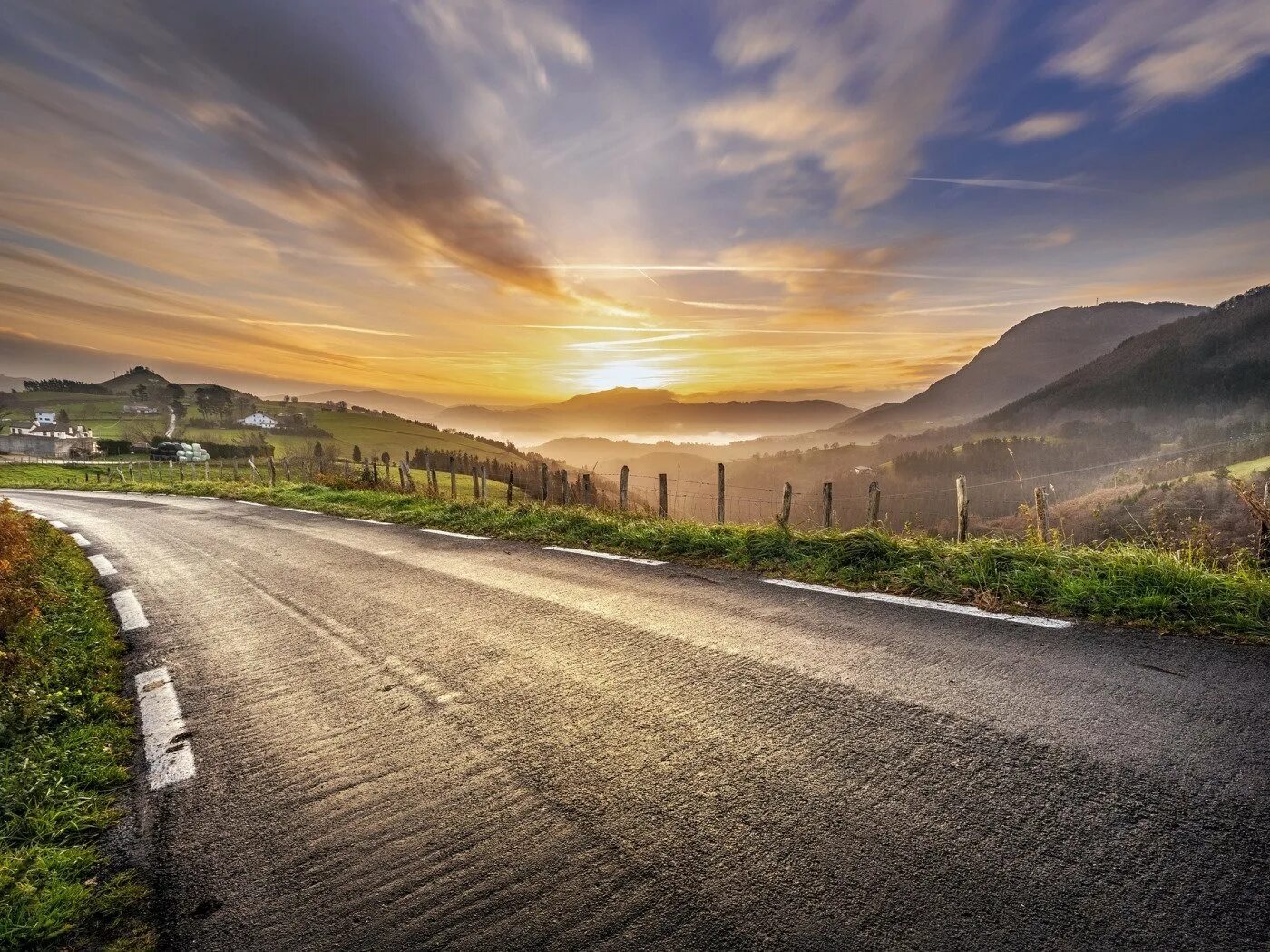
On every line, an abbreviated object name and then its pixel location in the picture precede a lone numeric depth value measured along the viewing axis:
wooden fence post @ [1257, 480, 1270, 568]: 4.89
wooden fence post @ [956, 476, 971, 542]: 7.25
